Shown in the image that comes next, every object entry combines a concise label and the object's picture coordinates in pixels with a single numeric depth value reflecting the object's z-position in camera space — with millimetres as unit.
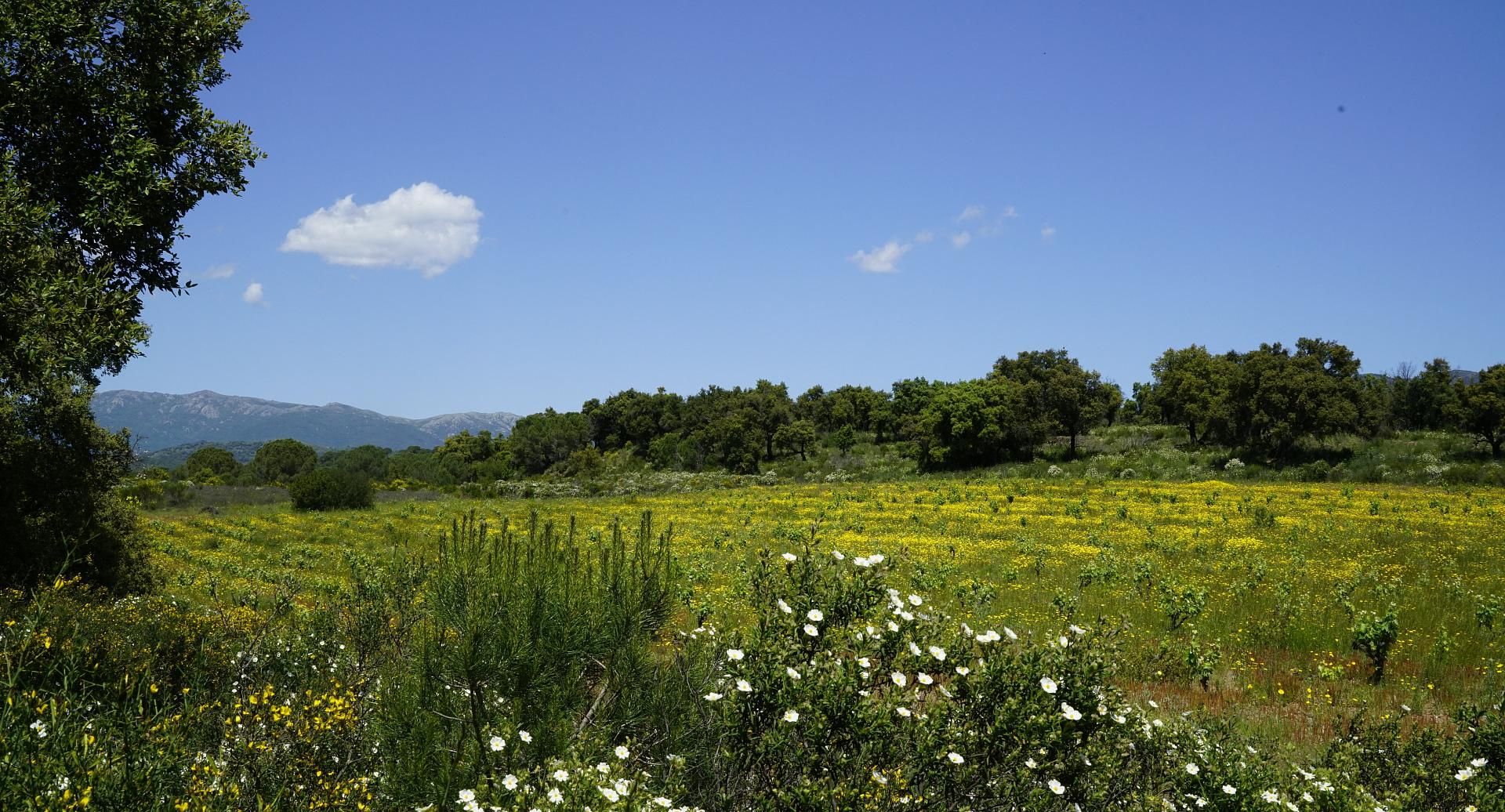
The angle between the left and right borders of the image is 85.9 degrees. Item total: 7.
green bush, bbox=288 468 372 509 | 37438
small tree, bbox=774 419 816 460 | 79125
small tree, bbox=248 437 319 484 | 100938
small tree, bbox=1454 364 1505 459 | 44906
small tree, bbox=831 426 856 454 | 85812
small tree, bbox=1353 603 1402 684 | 10609
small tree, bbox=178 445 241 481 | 88312
